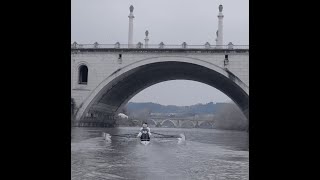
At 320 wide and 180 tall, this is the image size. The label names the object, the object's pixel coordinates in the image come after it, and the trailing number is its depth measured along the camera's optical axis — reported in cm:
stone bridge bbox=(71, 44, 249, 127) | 4469
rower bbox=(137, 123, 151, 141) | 2656
